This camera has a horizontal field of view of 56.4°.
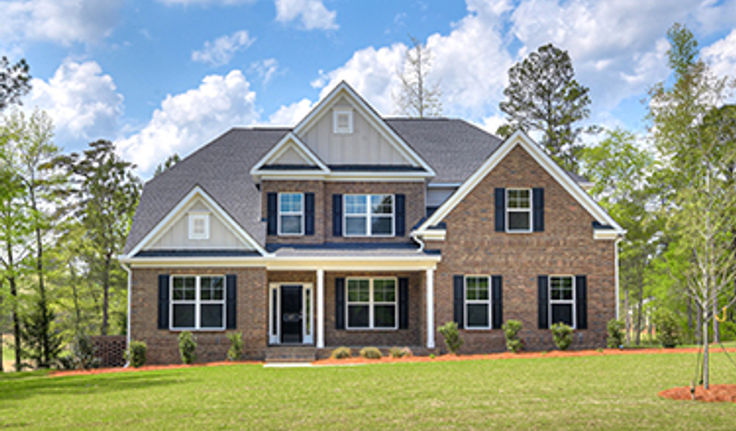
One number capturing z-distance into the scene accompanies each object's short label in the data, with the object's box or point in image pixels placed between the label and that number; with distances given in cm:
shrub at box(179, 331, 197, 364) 2075
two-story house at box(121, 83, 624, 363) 2148
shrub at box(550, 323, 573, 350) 2109
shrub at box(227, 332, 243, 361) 2083
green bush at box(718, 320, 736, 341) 3276
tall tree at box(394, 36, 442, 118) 3841
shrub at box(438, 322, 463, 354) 2109
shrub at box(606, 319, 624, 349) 2125
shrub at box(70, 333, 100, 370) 2102
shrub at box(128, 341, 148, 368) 2077
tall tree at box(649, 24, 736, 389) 2862
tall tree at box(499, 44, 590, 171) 3834
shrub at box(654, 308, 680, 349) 2114
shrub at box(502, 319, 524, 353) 2112
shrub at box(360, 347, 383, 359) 2044
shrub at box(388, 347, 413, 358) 2061
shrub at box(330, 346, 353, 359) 2077
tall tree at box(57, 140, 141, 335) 3375
